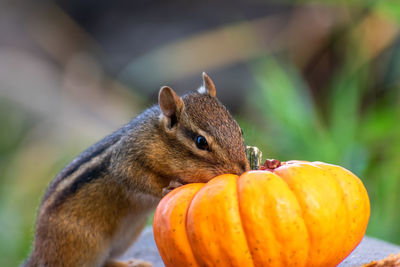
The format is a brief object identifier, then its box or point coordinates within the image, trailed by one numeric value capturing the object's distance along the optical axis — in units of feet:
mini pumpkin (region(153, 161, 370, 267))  13.70
